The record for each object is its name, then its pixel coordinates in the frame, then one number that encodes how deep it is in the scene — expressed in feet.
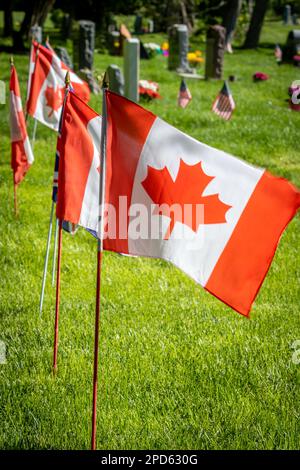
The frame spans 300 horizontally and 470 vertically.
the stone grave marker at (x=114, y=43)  88.58
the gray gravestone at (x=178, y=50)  73.15
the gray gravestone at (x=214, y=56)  70.33
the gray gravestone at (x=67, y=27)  103.70
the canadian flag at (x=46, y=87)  30.99
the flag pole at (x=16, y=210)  30.71
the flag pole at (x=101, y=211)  13.78
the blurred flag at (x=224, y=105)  51.11
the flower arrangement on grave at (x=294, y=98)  52.90
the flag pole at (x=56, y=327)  17.71
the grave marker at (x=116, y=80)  52.31
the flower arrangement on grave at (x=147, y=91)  55.01
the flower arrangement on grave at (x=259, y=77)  72.38
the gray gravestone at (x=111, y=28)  105.70
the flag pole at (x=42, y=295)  21.01
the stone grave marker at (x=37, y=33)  72.68
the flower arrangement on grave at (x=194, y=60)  80.64
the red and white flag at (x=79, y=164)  15.20
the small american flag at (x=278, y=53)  95.04
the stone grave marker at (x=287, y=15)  146.20
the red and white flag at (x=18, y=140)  27.50
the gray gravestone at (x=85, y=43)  63.77
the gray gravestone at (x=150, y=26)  120.88
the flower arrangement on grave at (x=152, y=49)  84.65
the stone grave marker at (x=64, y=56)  62.90
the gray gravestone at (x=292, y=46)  86.38
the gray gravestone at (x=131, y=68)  48.93
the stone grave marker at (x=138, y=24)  119.65
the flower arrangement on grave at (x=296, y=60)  84.79
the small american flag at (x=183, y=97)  54.13
